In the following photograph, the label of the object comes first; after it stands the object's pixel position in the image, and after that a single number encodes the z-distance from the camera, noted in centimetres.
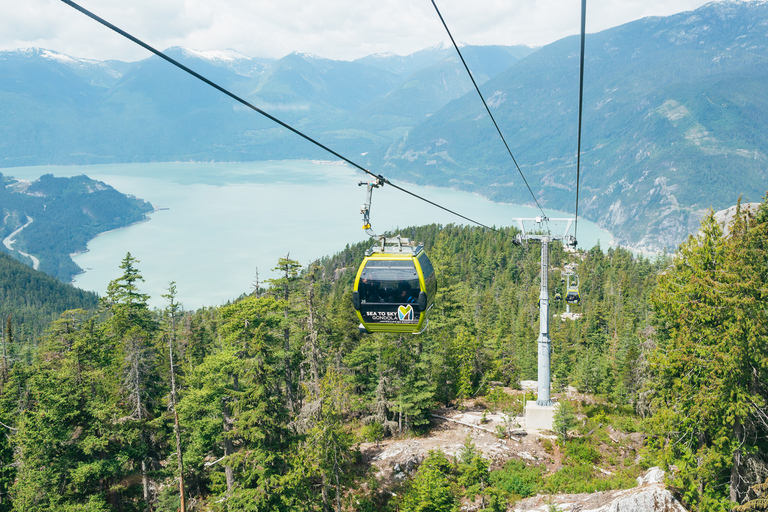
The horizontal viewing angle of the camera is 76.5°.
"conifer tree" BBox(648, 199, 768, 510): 1375
